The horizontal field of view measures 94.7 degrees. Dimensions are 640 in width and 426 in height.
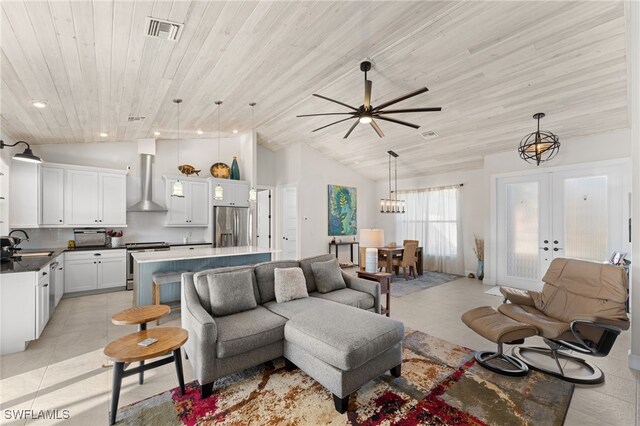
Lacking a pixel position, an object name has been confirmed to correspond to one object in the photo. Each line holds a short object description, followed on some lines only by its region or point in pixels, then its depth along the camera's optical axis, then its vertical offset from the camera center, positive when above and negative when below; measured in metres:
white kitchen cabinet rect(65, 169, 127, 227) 5.27 +0.27
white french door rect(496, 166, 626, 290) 4.70 -0.12
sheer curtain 7.36 -0.34
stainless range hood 6.09 +0.64
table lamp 4.21 -0.46
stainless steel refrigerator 6.59 -0.32
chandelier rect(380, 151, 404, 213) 7.14 +0.22
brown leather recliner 2.53 -1.01
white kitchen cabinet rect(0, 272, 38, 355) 2.90 -0.98
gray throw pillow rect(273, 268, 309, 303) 3.22 -0.80
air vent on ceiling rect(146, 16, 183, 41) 2.42 +1.57
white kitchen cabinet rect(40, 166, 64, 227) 5.01 +0.30
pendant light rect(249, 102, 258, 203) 4.81 +0.36
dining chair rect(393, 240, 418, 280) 6.77 -1.07
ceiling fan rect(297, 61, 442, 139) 3.26 +1.15
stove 5.63 -0.70
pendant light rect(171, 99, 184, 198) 4.24 +0.35
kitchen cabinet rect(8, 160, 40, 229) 4.67 +0.28
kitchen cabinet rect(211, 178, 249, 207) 6.66 +0.47
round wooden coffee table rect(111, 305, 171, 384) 2.46 -0.90
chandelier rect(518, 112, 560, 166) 4.52 +1.07
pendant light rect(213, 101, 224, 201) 4.39 +0.29
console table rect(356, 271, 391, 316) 4.03 -0.96
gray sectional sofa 2.16 -0.98
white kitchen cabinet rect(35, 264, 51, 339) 3.09 -0.96
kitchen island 4.04 -0.74
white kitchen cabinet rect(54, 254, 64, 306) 4.30 -1.03
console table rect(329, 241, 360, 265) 7.92 -0.85
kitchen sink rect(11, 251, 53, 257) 4.09 -0.60
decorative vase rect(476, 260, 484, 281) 6.63 -1.29
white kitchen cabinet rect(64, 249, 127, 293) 5.07 -1.03
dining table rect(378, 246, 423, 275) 6.59 -0.97
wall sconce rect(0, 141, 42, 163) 3.78 +0.73
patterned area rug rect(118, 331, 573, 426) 2.03 -1.42
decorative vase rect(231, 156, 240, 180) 7.04 +0.99
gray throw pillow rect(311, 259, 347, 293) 3.66 -0.81
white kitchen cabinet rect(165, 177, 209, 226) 6.30 +0.19
